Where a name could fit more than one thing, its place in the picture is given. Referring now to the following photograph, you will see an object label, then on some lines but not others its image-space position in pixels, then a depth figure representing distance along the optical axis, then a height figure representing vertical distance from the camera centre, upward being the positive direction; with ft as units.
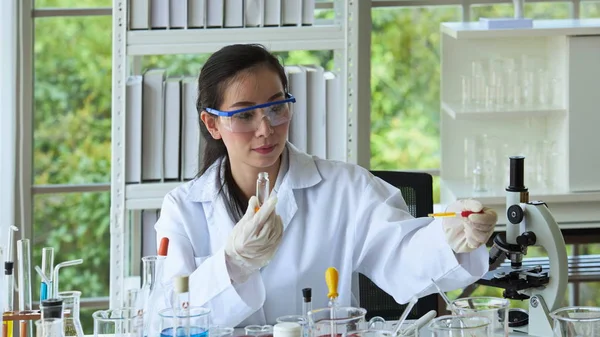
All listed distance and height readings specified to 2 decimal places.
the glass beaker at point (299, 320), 10.23 -0.91
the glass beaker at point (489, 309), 10.07 -0.84
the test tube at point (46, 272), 10.57 -0.69
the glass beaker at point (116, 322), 10.04 -0.88
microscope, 10.93 -0.60
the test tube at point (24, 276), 10.50 -0.74
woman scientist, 11.45 -0.45
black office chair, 12.19 -0.93
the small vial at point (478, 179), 15.21 -0.25
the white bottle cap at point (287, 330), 10.00 -0.92
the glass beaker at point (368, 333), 10.03 -0.94
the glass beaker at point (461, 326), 9.66 -0.84
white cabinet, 14.93 +0.46
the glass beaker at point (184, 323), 10.02 -0.89
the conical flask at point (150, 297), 10.16 -0.78
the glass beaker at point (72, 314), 10.19 -0.89
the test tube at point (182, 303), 9.92 -0.81
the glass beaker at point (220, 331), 10.62 -1.04
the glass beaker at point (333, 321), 10.01 -0.87
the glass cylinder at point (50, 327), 9.88 -0.89
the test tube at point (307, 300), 10.29 -0.80
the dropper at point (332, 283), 10.15 -0.70
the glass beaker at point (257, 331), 10.53 -1.02
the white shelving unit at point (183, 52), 13.47 +0.89
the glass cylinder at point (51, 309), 9.99 -0.81
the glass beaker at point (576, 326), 9.74 -0.85
